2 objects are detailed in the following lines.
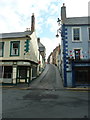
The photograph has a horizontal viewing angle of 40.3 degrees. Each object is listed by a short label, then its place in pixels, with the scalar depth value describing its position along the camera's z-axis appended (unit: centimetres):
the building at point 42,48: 4241
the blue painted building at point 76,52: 1795
